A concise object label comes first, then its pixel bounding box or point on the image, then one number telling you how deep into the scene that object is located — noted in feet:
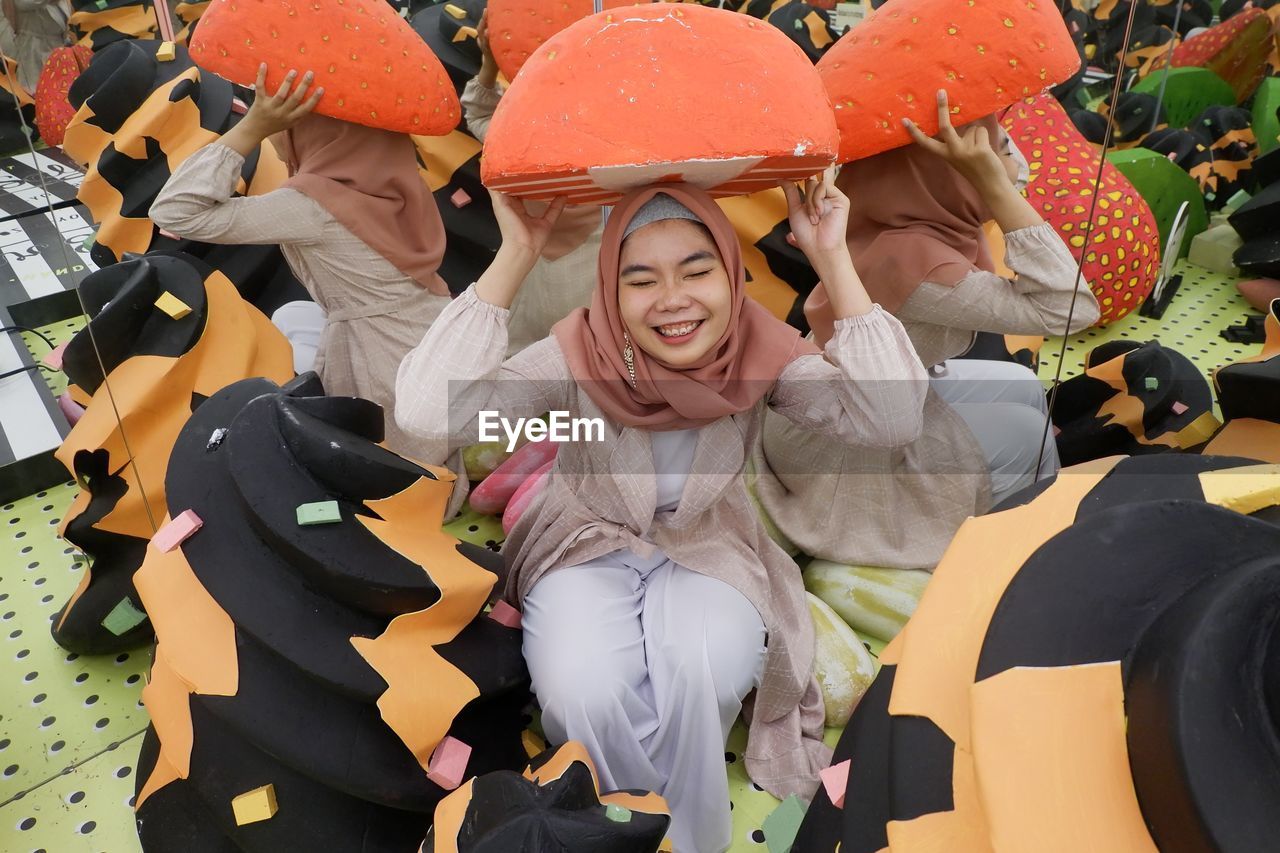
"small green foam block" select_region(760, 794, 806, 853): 3.37
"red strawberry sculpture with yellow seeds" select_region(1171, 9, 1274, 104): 7.18
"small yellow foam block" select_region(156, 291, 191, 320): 4.29
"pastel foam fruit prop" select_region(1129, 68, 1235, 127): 6.77
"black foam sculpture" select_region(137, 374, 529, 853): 2.97
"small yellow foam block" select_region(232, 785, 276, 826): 2.97
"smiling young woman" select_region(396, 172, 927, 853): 3.39
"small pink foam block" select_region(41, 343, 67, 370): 4.17
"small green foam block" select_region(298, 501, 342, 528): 2.98
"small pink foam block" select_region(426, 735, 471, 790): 3.11
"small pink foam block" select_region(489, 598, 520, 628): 3.70
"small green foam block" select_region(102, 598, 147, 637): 4.13
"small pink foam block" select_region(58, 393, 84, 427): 4.44
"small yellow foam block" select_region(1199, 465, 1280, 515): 1.87
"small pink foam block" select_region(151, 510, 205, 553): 3.11
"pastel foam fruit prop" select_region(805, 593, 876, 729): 3.95
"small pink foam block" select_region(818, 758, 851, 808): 2.33
